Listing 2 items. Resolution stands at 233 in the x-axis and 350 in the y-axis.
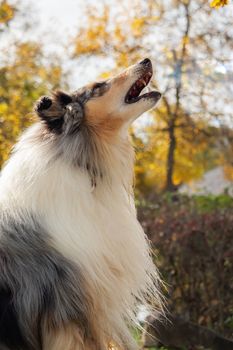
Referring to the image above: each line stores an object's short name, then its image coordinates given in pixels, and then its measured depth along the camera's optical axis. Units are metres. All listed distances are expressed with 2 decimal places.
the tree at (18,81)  12.30
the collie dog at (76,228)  4.47
